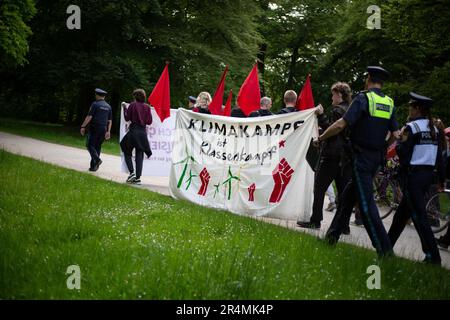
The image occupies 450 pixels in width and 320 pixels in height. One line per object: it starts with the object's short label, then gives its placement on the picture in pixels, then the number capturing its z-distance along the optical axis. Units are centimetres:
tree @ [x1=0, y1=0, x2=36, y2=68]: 2080
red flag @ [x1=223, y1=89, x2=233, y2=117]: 1198
